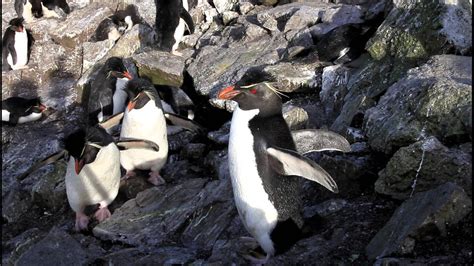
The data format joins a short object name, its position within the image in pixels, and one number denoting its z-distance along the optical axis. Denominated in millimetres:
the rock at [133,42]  9914
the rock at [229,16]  9602
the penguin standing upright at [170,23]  9297
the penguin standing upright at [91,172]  5559
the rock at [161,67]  8633
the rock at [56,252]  4863
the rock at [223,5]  10070
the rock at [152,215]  5336
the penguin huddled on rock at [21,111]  8875
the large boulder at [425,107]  4469
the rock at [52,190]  6605
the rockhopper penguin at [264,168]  4219
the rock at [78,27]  10523
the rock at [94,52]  9852
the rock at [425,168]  4047
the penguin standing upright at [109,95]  8242
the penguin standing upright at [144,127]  6271
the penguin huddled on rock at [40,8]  11500
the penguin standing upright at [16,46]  10305
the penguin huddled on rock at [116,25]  10344
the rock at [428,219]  3512
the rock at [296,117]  5875
